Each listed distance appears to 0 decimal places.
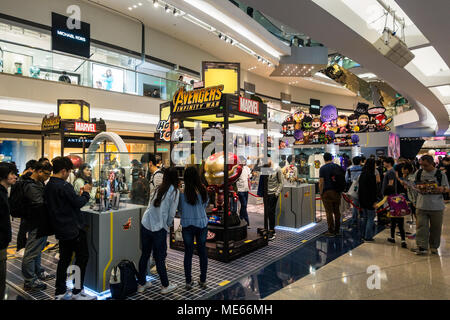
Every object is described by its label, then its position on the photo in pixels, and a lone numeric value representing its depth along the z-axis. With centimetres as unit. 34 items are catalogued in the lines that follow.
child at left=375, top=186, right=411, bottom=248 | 535
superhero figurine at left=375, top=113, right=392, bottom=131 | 1359
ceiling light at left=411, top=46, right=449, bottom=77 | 738
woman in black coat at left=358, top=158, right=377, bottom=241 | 564
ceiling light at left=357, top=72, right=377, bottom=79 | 1322
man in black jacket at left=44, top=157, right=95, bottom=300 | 316
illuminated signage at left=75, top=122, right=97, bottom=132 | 729
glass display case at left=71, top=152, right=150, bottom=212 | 376
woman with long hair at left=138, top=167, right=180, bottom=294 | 342
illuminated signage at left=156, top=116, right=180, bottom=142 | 922
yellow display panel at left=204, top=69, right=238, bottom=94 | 543
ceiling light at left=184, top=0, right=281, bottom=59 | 1071
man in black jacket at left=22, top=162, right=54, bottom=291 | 371
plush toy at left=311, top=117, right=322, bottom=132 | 1408
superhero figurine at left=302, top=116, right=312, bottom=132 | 1427
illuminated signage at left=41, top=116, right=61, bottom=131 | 717
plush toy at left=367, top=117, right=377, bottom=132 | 1383
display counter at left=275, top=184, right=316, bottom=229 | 677
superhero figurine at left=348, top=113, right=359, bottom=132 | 1412
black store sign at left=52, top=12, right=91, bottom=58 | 1073
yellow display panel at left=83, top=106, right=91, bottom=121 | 791
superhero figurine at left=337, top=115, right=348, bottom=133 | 1420
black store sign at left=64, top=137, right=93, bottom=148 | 1223
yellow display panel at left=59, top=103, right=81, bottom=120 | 768
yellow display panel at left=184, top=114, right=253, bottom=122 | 576
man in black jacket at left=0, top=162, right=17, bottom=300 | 266
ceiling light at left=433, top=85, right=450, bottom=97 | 1033
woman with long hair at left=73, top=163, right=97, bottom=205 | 403
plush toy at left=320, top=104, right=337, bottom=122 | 1349
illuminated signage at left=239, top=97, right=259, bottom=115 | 482
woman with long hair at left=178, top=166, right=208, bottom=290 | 359
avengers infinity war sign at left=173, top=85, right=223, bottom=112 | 462
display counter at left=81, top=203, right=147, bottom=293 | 351
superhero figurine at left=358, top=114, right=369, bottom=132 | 1394
